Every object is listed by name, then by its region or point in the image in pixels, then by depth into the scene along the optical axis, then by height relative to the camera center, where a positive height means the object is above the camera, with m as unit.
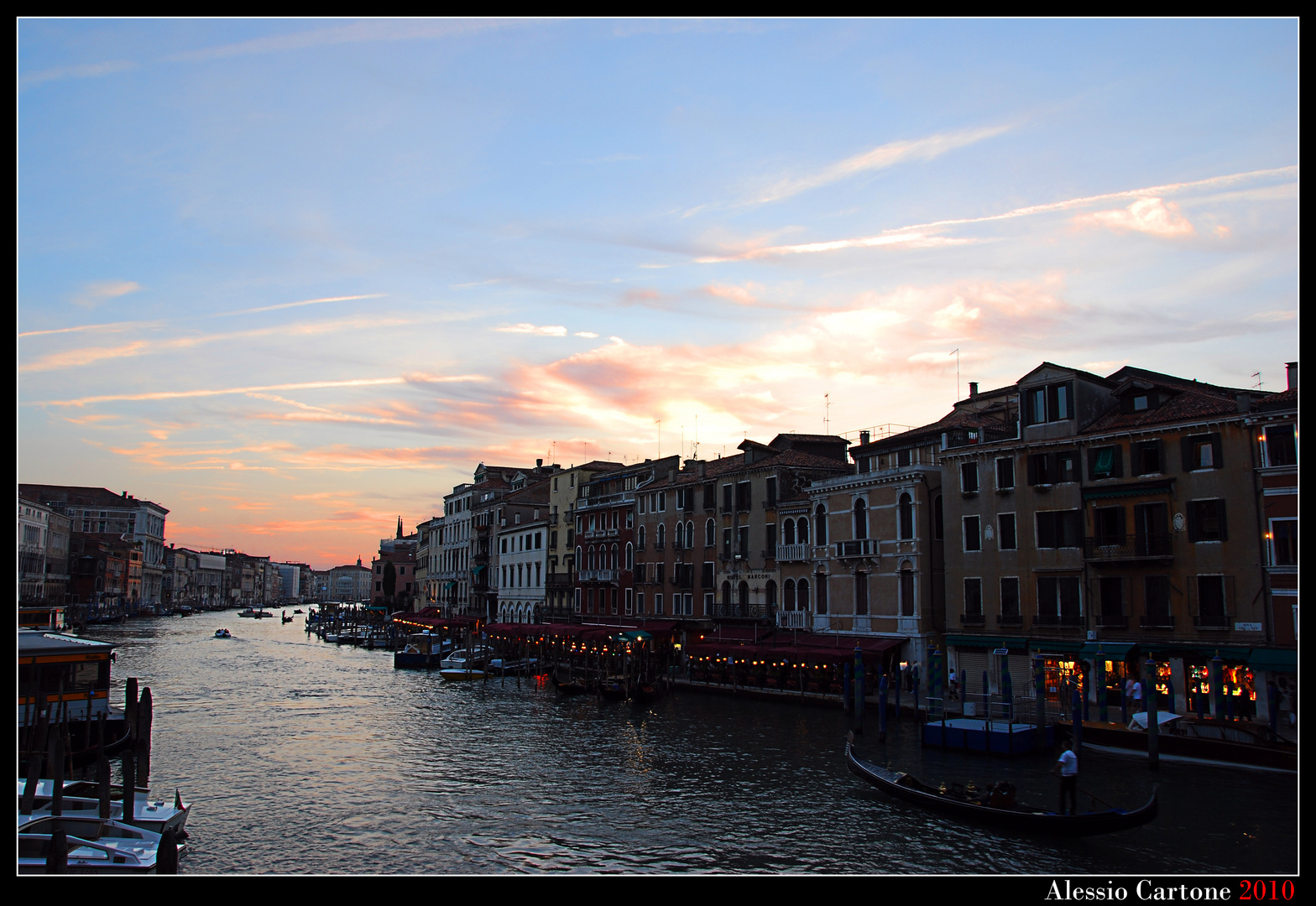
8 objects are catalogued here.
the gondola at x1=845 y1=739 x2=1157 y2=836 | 18.64 -5.10
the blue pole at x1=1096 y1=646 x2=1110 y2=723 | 29.34 -3.89
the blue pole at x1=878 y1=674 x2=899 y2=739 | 30.30 -4.45
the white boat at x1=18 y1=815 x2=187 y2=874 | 16.12 -4.99
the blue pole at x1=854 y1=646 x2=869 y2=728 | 32.34 -4.13
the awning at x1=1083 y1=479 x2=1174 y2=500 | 31.70 +2.91
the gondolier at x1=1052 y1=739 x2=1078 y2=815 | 19.59 -4.27
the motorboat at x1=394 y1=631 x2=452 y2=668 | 65.12 -5.75
